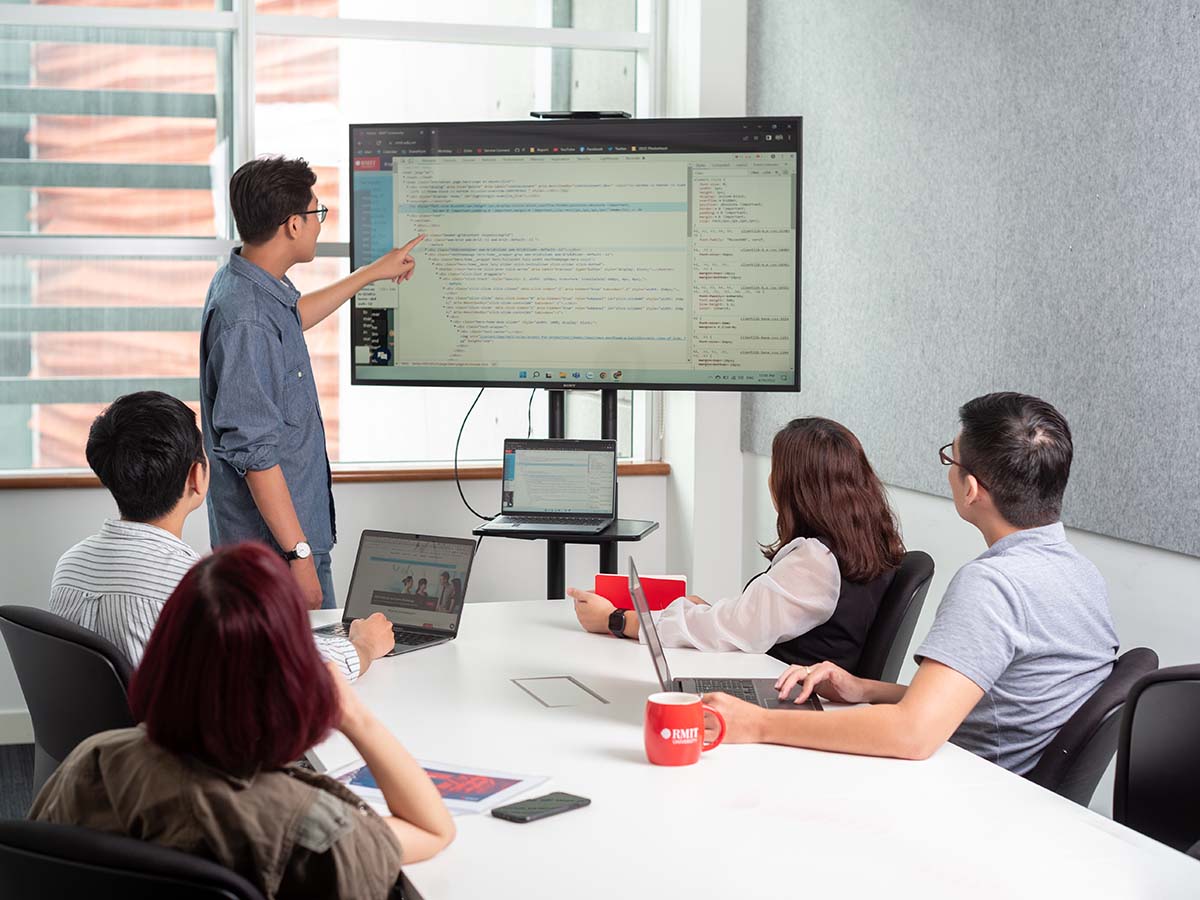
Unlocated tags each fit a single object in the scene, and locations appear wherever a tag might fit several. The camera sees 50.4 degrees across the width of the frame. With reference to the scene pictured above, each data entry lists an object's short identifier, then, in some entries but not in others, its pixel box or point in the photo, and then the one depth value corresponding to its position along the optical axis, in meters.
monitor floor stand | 3.20
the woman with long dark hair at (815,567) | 2.29
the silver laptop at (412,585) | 2.38
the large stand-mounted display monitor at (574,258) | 3.35
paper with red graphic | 1.52
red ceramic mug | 1.65
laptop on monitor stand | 3.30
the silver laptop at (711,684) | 1.82
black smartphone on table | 1.47
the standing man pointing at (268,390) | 2.86
